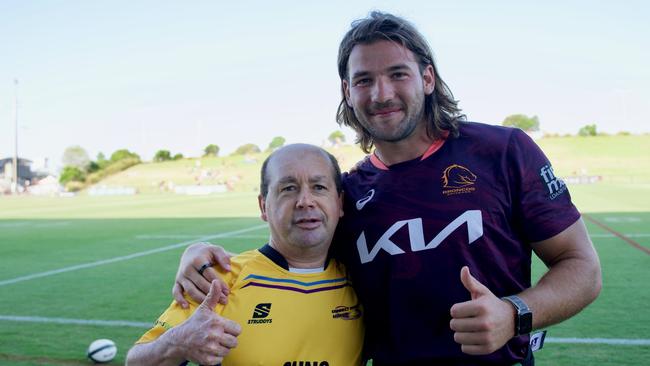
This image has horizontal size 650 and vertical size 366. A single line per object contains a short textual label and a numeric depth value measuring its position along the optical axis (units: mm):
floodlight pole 55250
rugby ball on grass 4707
